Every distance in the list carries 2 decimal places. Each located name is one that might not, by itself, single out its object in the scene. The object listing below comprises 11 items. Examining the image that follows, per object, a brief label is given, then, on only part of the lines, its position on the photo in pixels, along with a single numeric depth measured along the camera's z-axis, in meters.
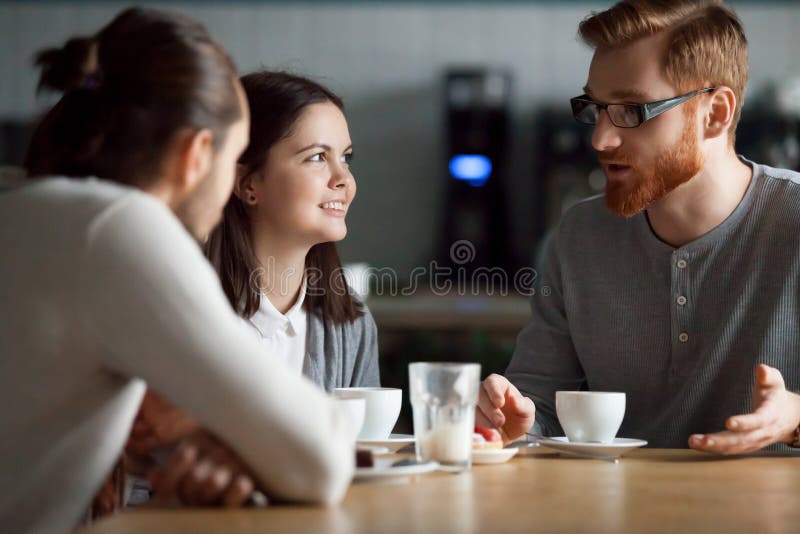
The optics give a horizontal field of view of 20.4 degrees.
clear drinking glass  2.68
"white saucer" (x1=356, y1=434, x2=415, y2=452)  2.94
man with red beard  3.28
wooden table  2.43
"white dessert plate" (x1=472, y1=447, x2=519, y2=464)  2.79
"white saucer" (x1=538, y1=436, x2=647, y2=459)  2.85
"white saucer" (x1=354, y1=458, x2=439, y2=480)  2.61
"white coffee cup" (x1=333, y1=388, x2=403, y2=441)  2.94
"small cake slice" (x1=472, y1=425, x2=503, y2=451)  2.82
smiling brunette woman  3.45
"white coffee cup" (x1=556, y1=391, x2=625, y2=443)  2.90
